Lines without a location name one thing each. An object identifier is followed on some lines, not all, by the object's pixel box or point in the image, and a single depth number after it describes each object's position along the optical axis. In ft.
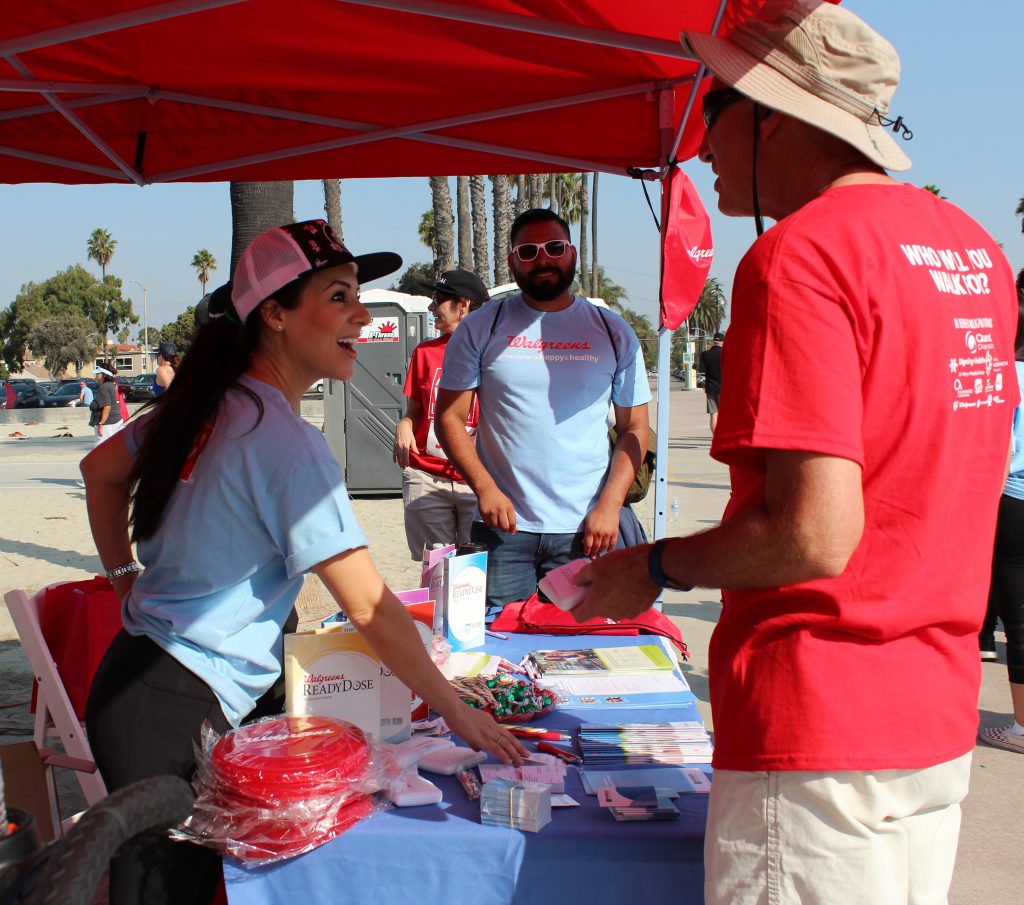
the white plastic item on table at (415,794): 5.79
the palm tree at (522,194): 107.24
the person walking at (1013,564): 13.12
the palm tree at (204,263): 265.34
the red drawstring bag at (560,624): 9.62
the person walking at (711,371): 48.29
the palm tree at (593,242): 182.39
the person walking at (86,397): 96.57
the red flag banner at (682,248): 13.58
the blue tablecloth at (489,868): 5.43
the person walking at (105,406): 52.02
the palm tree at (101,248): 277.03
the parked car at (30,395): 124.88
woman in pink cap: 5.81
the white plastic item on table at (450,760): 6.26
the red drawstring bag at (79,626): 9.85
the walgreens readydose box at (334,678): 6.33
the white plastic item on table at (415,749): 6.31
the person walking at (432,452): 17.78
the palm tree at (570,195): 207.00
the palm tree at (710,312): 368.48
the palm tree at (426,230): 180.34
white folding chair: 8.30
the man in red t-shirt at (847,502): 4.08
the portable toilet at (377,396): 37.99
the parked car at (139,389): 131.34
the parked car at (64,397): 123.95
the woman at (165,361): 30.68
